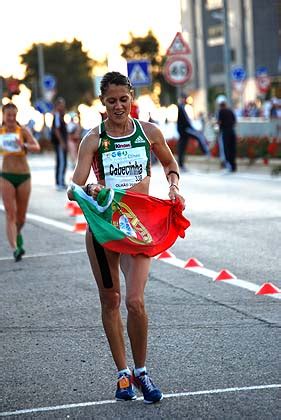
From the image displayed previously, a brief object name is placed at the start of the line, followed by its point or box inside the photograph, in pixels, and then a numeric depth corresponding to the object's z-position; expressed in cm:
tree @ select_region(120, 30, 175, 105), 11575
